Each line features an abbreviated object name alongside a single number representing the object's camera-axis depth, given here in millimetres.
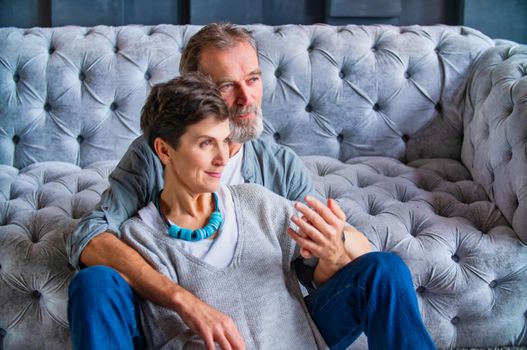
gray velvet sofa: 1929
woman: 1291
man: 1198
